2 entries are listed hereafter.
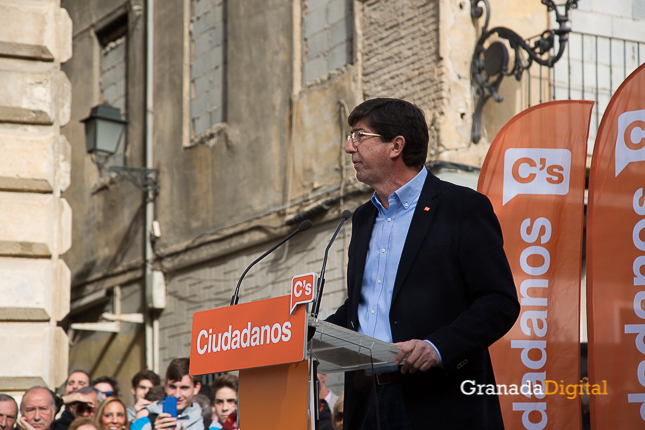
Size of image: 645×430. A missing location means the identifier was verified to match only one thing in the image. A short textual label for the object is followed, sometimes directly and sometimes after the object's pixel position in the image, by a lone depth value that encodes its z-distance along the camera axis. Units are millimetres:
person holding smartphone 5379
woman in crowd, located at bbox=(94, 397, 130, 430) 6789
